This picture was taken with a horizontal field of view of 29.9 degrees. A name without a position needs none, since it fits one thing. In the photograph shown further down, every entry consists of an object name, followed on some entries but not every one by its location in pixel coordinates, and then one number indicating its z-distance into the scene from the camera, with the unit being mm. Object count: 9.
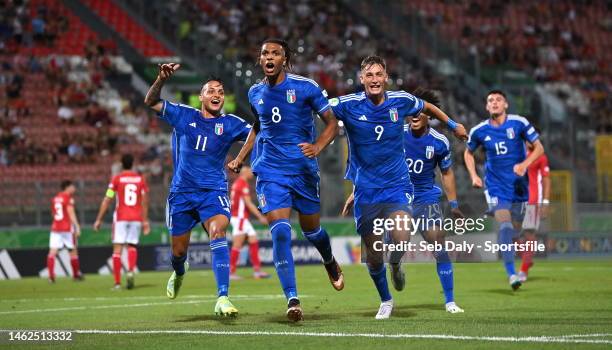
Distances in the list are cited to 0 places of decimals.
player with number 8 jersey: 11953
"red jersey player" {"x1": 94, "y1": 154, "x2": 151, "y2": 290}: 21938
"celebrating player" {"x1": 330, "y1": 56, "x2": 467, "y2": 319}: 12219
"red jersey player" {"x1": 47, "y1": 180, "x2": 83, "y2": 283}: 25625
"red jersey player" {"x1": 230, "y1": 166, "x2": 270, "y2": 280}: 24359
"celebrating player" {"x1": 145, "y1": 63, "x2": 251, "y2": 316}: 13461
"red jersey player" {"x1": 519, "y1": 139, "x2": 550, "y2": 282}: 19453
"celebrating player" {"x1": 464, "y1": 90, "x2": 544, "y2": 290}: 17938
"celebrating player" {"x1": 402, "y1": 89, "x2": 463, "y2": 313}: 14125
